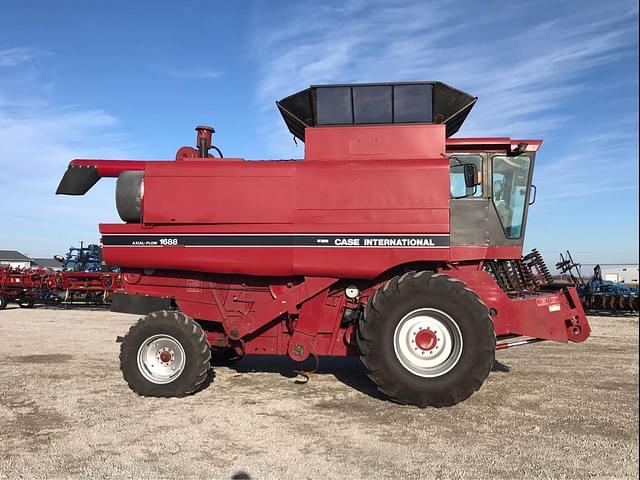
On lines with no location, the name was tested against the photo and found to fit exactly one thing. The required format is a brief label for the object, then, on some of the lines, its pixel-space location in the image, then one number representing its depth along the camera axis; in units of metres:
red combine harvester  5.45
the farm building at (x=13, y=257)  72.38
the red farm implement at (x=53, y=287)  18.84
